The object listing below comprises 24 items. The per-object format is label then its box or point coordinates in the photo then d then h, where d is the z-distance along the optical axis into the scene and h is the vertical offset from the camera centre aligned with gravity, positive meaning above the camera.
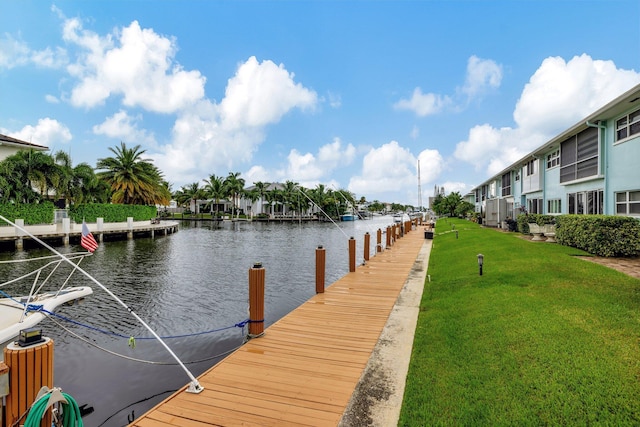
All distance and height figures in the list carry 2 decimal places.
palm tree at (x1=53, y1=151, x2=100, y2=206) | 35.38 +3.81
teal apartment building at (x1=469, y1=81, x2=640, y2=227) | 14.07 +2.53
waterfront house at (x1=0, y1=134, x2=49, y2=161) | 38.06 +7.86
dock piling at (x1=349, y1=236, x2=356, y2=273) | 14.24 -1.70
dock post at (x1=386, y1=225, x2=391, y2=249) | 23.88 -1.64
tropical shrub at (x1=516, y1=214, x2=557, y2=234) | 20.00 -0.39
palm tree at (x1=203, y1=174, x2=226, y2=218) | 85.19 +6.57
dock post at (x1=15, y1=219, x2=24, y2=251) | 27.89 -2.13
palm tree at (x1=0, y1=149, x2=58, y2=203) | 30.36 +3.65
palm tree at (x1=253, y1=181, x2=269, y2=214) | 93.31 +7.23
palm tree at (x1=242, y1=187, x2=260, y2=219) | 90.62 +5.15
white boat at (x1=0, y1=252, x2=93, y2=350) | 7.00 -2.29
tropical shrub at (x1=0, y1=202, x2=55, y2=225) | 29.77 +0.26
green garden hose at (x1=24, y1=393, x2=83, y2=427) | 3.00 -1.81
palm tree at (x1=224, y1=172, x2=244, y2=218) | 85.38 +7.40
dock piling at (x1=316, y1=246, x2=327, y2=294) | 10.49 -1.70
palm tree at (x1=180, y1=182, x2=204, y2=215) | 94.62 +5.94
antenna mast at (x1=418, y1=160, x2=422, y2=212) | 78.12 +4.41
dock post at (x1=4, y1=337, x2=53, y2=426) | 3.31 -1.58
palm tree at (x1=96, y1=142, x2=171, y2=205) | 49.25 +5.74
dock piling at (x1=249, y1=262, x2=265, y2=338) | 6.91 -1.75
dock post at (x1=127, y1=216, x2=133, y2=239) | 39.62 -1.47
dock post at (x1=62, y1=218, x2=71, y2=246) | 31.48 -1.35
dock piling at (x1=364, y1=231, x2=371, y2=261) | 17.00 -1.68
